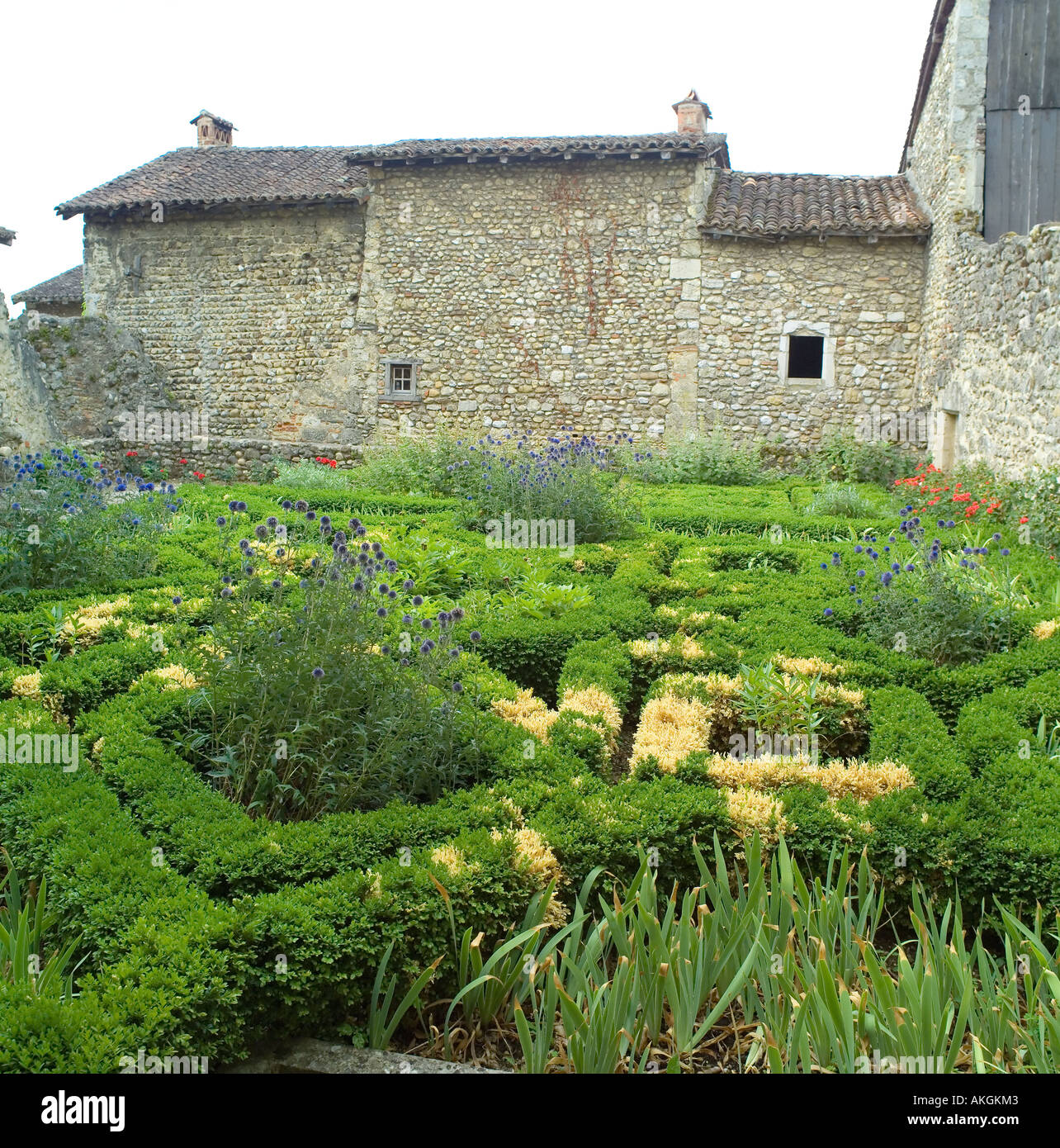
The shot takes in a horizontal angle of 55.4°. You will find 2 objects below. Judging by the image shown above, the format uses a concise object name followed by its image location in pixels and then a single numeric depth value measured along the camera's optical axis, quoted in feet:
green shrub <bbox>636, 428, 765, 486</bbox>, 44.62
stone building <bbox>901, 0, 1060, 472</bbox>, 37.68
